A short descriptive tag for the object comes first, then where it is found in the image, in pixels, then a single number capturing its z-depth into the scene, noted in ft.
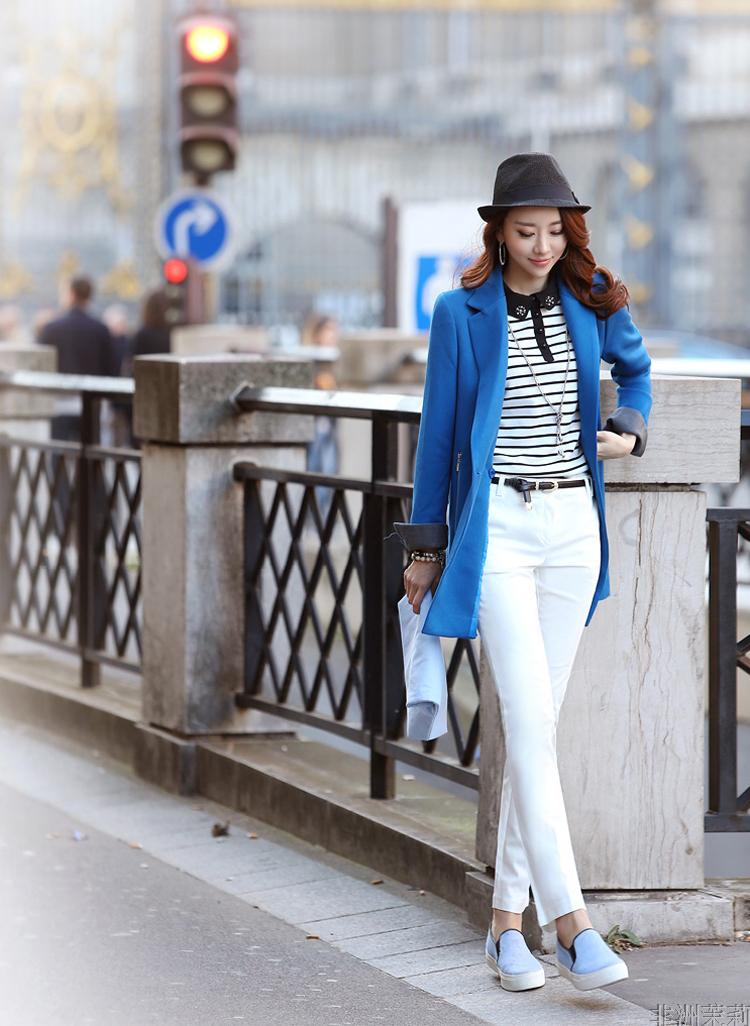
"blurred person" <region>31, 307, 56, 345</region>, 70.69
